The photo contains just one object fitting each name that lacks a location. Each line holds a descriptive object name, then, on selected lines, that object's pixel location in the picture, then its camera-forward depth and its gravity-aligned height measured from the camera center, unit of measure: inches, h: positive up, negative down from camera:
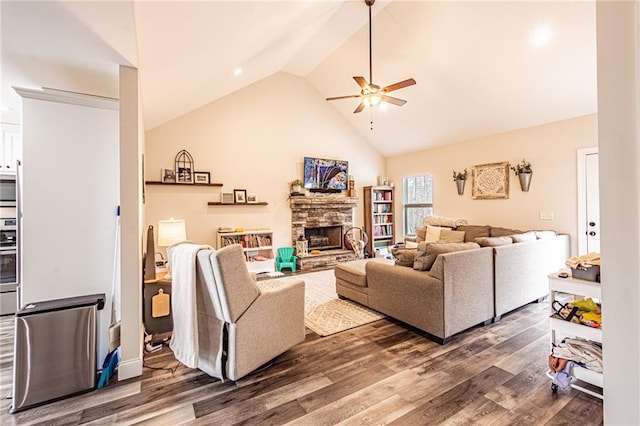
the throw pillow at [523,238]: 131.0 -13.3
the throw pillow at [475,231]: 192.1 -14.4
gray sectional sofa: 100.6 -31.3
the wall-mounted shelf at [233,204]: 205.6 +7.8
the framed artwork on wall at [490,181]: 202.7 +23.1
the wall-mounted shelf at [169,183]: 183.5 +21.9
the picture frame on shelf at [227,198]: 209.8 +12.3
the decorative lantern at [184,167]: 193.9 +34.0
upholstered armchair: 76.7 -31.3
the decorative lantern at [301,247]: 233.1 -29.6
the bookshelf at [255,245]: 205.9 -24.4
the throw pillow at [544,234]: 147.2 -13.5
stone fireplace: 237.9 -11.2
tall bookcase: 277.0 -4.0
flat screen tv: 245.8 +35.8
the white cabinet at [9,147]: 129.3 +33.1
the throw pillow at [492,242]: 117.3 -13.5
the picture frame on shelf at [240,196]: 214.2 +14.1
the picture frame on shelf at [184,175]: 193.6 +28.2
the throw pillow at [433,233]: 205.9 -16.7
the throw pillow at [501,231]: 179.5 -13.9
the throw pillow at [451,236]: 192.5 -17.4
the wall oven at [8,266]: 124.0 -22.9
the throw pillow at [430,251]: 105.4 -15.2
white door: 160.9 +4.8
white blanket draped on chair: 80.7 -27.8
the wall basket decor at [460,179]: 227.4 +26.8
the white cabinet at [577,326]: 71.5 -32.2
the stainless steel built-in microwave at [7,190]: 123.5 +12.2
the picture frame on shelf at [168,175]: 188.6 +27.4
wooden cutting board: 105.0 -34.7
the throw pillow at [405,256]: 117.0 -19.4
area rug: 118.9 -48.3
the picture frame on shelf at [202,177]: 199.8 +27.4
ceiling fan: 134.3 +61.2
